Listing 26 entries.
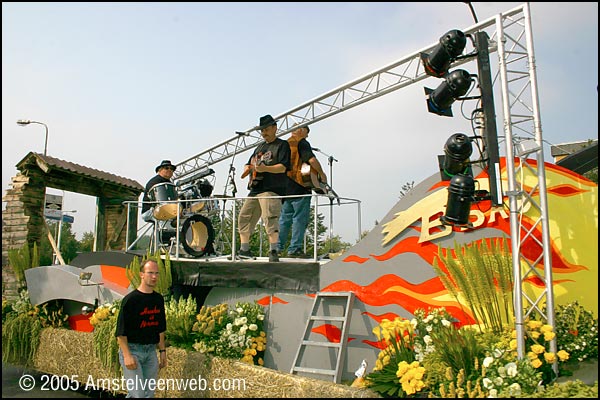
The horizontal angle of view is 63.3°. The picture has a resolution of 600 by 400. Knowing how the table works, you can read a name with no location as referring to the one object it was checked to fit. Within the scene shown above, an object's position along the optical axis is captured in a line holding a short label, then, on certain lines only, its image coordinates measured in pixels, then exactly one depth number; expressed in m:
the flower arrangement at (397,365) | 4.34
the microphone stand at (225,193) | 8.60
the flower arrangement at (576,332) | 4.50
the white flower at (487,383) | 3.97
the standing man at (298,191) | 7.33
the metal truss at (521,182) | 4.49
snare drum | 8.14
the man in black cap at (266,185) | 6.93
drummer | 8.14
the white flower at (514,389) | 3.88
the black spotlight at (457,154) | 4.93
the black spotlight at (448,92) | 5.04
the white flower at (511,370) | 3.99
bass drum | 7.85
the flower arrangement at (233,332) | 5.98
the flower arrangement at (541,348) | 4.25
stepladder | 5.50
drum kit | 7.83
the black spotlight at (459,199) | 4.79
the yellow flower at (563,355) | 4.30
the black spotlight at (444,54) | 5.10
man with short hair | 4.50
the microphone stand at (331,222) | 7.34
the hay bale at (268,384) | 4.58
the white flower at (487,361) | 4.11
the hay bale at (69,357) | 6.89
